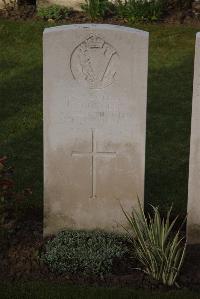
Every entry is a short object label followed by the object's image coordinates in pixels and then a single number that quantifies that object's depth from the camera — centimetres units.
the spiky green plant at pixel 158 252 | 636
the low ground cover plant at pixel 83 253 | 660
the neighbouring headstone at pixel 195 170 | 667
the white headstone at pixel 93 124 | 670
